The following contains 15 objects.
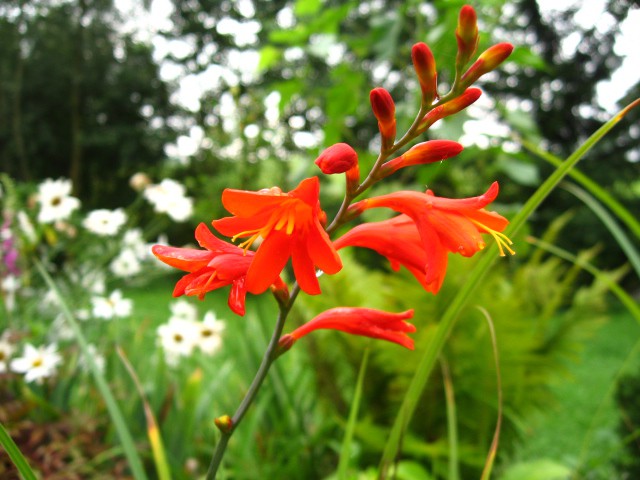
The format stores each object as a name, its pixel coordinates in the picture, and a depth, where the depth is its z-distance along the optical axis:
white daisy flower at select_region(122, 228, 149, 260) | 0.80
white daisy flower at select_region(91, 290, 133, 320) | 0.65
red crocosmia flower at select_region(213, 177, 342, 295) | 0.18
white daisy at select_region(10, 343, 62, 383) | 0.55
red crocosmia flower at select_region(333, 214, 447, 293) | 0.22
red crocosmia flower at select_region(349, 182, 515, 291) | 0.20
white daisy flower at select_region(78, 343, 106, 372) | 0.69
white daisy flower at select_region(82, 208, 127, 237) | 0.71
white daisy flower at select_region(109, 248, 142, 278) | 0.80
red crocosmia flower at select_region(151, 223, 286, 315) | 0.19
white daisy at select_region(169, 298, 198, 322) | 0.80
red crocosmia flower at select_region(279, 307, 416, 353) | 0.21
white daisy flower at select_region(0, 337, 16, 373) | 0.58
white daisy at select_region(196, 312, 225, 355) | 0.71
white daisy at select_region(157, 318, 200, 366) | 0.71
